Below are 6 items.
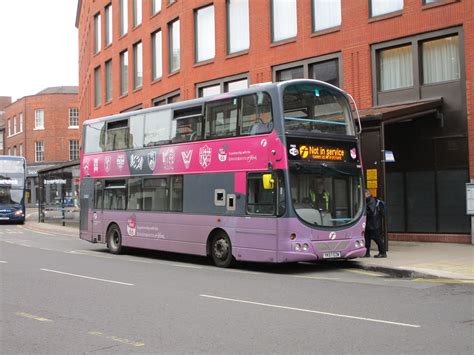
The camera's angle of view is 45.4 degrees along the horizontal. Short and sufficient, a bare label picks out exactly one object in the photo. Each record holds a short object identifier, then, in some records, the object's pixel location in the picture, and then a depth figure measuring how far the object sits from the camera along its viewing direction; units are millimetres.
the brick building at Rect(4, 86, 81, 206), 67500
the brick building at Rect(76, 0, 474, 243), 17641
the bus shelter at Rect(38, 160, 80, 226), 34656
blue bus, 35844
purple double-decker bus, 12344
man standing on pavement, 14344
